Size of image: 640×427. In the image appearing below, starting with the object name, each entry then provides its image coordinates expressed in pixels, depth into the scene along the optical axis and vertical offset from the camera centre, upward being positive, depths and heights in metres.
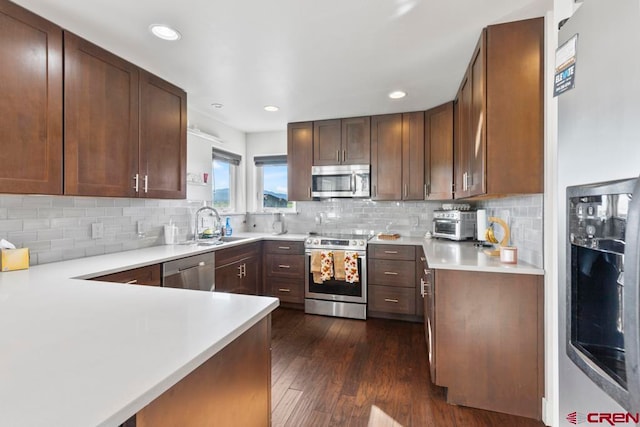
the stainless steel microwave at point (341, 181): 3.60 +0.38
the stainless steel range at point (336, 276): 3.30 -0.72
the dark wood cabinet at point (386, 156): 3.49 +0.65
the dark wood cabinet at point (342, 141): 3.59 +0.86
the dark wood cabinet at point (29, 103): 1.51 +0.59
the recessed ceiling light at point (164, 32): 1.75 +1.07
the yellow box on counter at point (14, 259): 1.65 -0.26
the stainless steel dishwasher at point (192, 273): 2.24 -0.49
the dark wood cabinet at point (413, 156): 3.41 +0.64
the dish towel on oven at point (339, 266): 3.32 -0.59
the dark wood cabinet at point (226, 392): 0.66 -0.47
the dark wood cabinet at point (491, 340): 1.71 -0.76
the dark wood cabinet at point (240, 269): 2.90 -0.61
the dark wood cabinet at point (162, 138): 2.32 +0.61
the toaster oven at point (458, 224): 3.03 -0.13
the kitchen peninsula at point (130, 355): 0.53 -0.32
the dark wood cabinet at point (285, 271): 3.61 -0.71
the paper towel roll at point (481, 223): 2.62 -0.10
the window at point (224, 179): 3.83 +0.45
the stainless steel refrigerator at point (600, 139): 0.57 +0.18
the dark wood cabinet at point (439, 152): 3.11 +0.64
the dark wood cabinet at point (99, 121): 1.81 +0.60
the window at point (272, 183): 4.32 +0.42
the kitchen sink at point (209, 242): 2.94 -0.31
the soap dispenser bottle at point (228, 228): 3.76 -0.21
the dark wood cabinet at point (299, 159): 3.80 +0.68
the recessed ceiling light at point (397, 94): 2.80 +1.11
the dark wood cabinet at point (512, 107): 1.68 +0.60
